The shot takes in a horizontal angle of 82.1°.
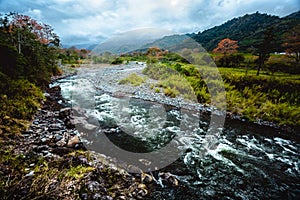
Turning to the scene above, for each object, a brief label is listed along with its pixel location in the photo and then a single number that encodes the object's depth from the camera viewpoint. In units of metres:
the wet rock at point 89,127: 6.97
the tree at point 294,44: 15.26
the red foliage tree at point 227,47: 26.60
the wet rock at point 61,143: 5.26
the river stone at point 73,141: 5.39
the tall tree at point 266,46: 13.01
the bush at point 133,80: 17.02
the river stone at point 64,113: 7.85
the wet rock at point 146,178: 4.18
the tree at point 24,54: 9.21
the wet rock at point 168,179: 4.27
